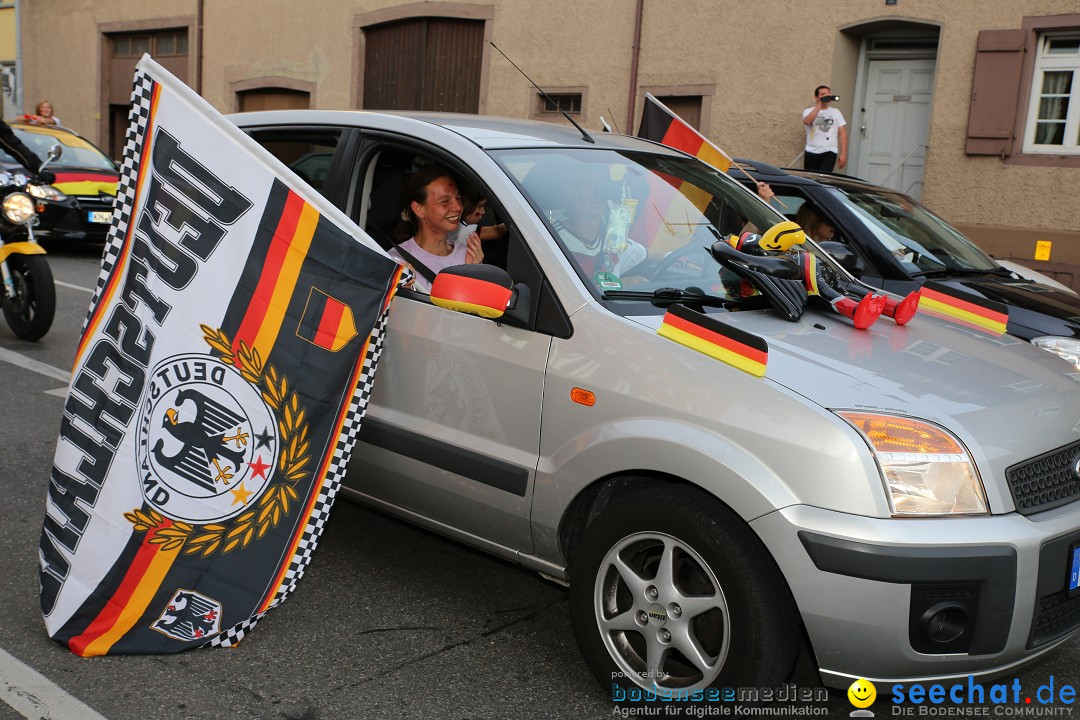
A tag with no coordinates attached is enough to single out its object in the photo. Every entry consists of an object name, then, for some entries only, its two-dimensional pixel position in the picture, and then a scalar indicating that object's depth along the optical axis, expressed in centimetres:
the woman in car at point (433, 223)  405
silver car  265
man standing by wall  1218
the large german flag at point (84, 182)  1226
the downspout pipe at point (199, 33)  2078
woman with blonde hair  1428
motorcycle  746
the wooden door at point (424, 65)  1666
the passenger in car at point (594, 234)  341
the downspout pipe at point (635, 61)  1416
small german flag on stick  546
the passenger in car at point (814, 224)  649
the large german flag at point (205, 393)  331
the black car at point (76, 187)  1195
